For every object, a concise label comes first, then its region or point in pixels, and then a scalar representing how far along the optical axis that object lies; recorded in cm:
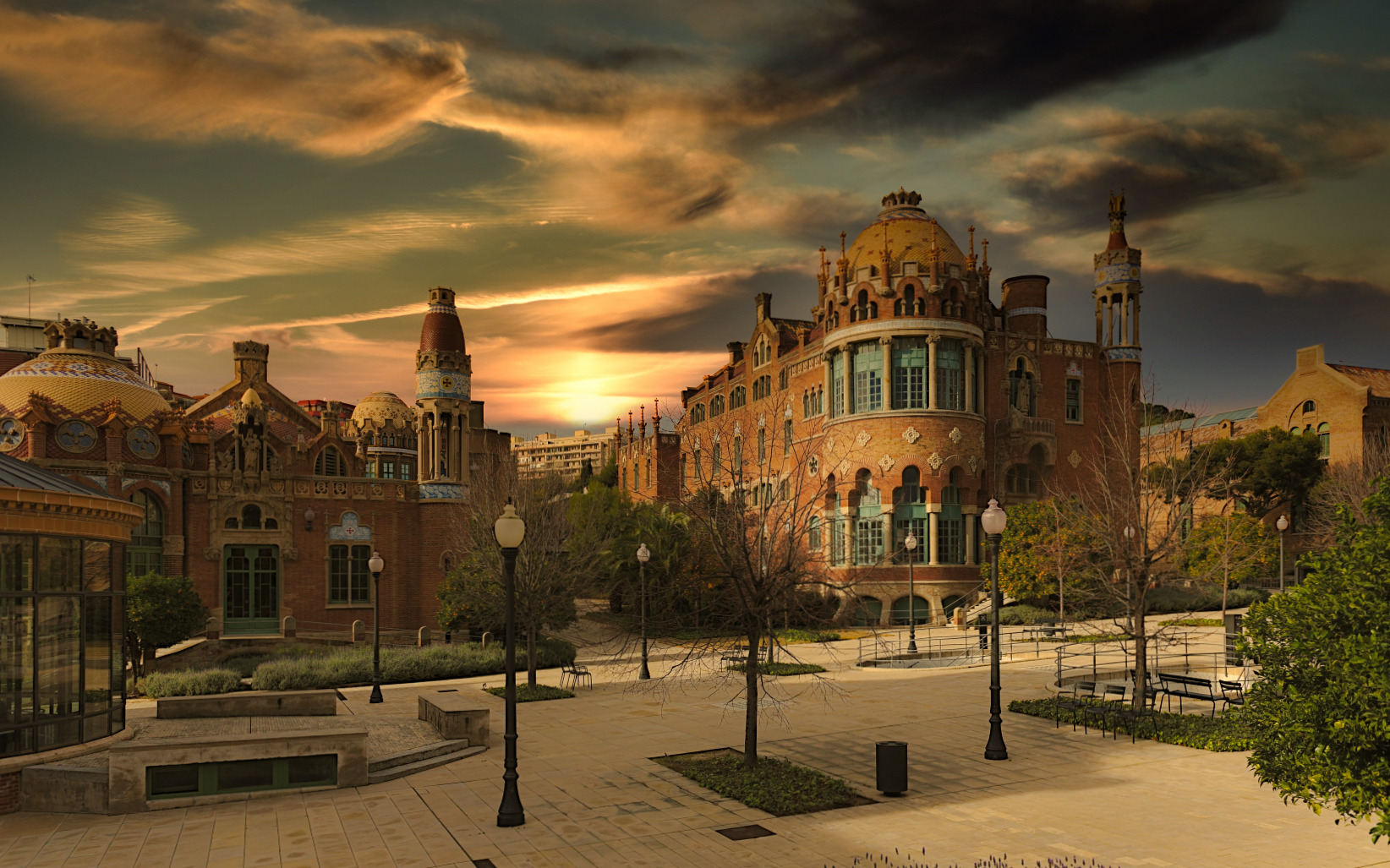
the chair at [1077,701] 1914
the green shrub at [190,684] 2595
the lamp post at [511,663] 1270
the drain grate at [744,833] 1198
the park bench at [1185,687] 1939
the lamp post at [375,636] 2455
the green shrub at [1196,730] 1678
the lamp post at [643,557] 2714
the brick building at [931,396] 4891
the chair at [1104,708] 1838
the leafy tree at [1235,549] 4231
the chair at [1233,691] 1951
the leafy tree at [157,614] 3005
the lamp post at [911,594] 3395
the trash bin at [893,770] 1384
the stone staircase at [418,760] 1563
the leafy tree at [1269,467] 5550
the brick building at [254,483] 3700
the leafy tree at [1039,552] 4103
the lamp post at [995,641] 1619
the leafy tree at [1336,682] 795
